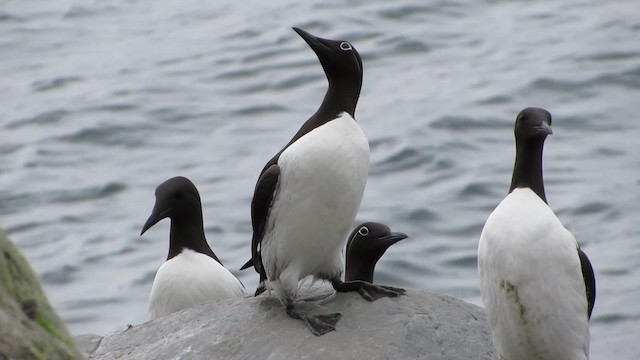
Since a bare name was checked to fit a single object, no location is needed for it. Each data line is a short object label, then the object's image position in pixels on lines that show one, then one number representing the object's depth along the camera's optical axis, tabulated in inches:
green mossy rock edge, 344.2
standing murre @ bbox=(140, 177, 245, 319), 646.5
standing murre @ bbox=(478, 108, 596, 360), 524.7
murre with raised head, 541.0
